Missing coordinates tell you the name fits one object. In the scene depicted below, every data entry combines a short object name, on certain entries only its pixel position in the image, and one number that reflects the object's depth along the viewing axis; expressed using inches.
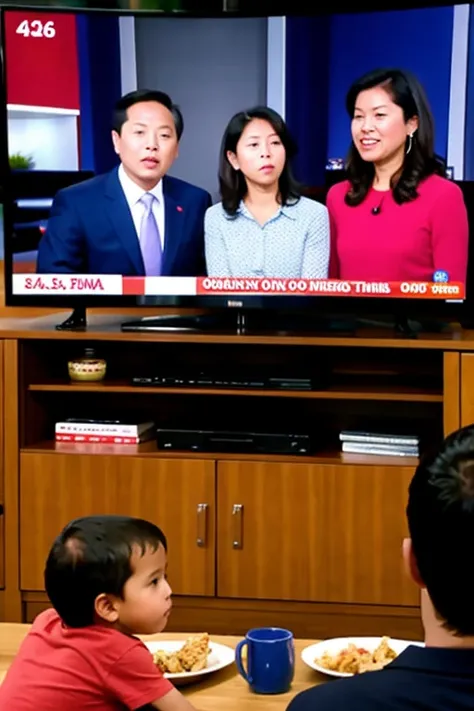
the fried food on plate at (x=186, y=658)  81.9
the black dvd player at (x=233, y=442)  142.7
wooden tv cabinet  139.7
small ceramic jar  149.9
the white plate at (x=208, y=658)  81.2
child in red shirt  75.5
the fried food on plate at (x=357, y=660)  81.0
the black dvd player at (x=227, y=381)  143.0
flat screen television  143.9
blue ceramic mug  78.8
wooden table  77.7
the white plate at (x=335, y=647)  82.7
